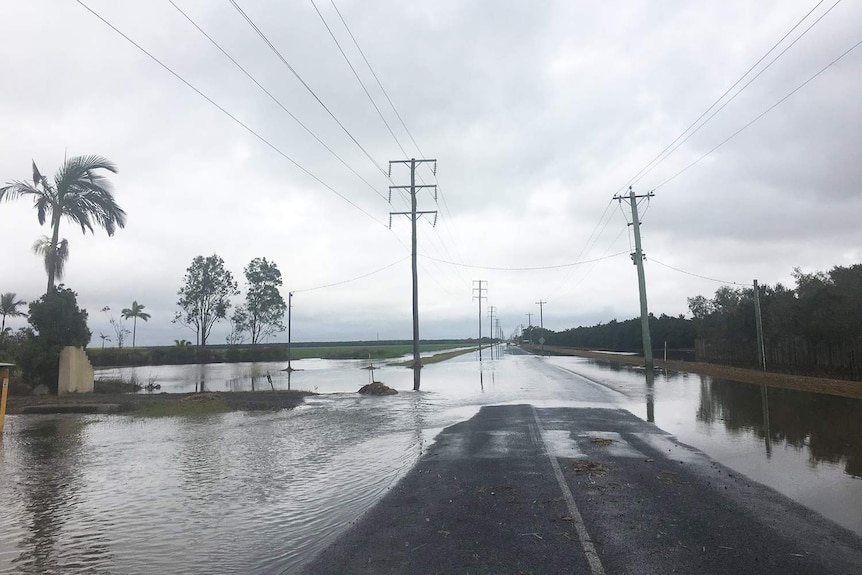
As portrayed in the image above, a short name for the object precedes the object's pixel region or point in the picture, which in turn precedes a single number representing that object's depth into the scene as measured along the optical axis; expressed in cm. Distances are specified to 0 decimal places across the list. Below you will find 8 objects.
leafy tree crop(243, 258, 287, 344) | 8325
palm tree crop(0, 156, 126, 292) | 2352
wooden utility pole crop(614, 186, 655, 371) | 3188
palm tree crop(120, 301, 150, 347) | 9931
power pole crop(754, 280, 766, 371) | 2842
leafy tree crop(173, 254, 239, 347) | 7769
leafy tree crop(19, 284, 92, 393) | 2142
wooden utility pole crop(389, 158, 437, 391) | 3447
